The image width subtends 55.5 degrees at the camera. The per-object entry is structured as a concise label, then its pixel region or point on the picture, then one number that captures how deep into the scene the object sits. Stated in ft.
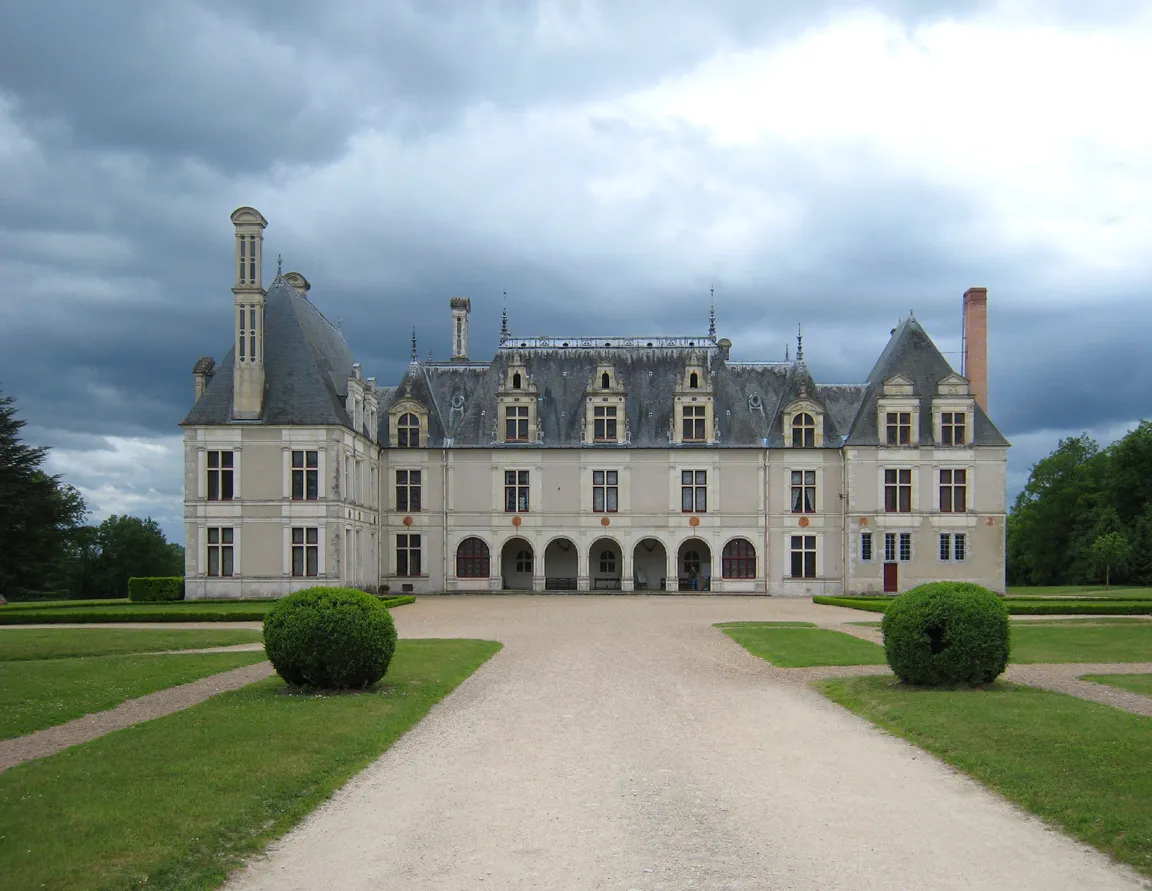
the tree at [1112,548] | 205.05
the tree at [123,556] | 268.62
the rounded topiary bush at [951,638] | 55.47
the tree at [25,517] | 183.52
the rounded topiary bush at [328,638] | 54.13
